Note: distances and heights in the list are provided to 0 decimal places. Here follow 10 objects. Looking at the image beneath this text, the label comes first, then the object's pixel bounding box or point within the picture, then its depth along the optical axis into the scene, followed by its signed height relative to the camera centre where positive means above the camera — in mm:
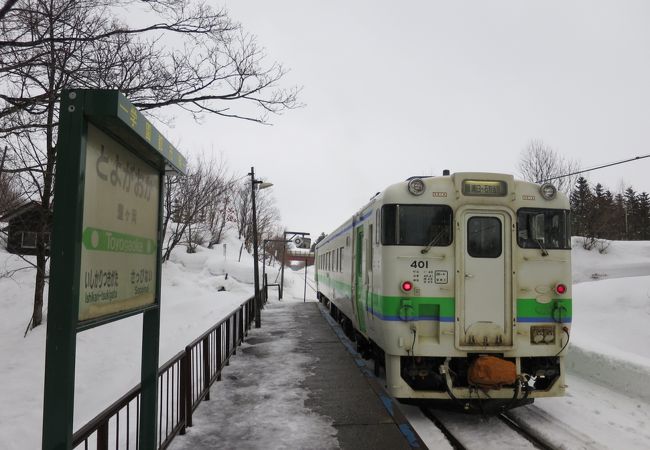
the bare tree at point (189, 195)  25239 +3432
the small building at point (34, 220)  9595 +951
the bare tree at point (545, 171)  35250 +6776
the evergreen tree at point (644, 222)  65062 +5541
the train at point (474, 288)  5840 -374
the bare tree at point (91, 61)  7734 +3595
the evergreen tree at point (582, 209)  40531 +4793
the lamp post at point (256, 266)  13941 -377
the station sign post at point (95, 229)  2463 +157
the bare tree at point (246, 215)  51750 +4798
